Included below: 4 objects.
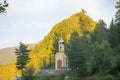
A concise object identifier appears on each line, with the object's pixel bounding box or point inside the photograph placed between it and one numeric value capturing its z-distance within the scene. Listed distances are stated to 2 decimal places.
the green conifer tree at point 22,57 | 65.75
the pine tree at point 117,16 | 56.27
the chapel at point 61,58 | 69.54
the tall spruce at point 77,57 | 52.19
